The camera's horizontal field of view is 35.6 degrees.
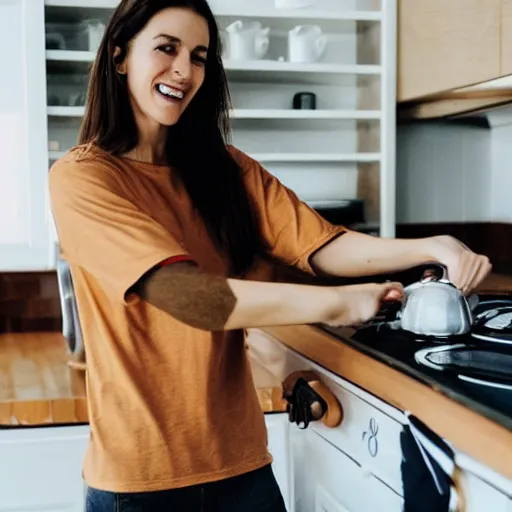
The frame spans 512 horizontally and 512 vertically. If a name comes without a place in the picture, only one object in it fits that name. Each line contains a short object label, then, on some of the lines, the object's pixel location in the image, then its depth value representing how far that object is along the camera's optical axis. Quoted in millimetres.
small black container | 1998
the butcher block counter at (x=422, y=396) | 809
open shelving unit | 1890
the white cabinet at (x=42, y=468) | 1306
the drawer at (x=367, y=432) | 1059
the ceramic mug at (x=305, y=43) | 1934
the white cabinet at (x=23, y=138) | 1767
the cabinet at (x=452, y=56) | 1488
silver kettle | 1176
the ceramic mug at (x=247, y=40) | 1900
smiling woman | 945
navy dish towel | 908
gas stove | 896
